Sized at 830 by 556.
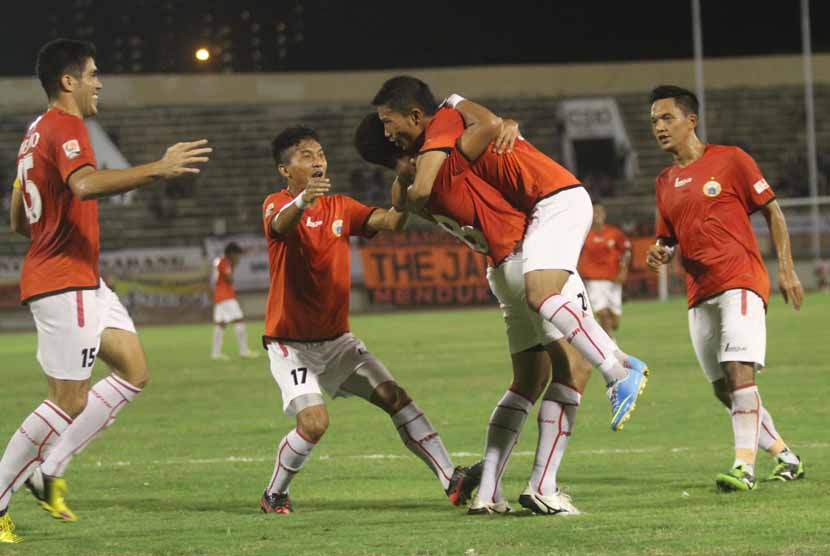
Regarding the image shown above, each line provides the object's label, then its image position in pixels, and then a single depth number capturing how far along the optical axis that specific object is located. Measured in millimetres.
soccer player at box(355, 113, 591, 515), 12708
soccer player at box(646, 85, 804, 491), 14362
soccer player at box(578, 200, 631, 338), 39651
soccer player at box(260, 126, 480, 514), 14109
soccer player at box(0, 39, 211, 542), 12123
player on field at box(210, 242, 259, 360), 41482
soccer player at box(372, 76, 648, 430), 11919
